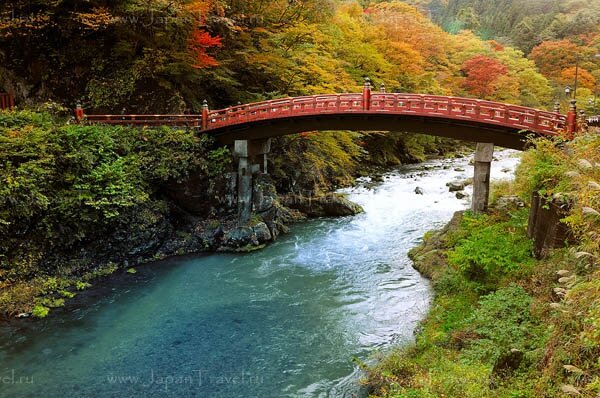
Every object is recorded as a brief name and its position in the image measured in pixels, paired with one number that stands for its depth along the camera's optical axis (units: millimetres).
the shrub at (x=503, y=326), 9133
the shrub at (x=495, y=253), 12594
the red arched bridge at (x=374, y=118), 17797
